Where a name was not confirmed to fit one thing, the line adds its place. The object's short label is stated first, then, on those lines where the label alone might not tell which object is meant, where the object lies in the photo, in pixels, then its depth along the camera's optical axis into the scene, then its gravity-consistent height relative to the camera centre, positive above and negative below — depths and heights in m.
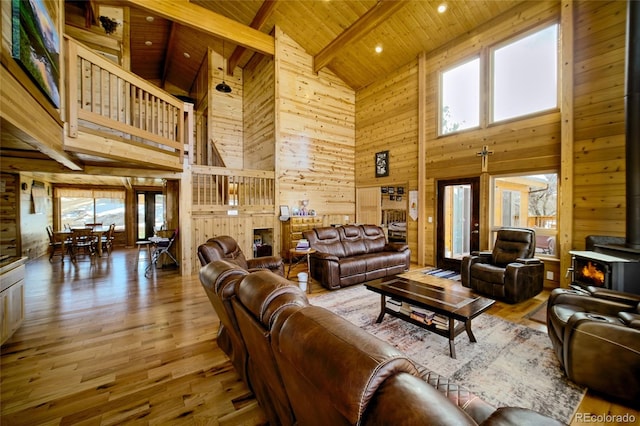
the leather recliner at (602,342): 1.65 -0.94
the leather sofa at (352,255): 4.13 -0.84
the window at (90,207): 8.45 +0.15
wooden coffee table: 2.31 -0.93
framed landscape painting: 1.80 +1.41
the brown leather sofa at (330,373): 0.59 -0.45
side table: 4.12 -0.69
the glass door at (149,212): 9.51 -0.04
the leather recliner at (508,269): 3.49 -0.88
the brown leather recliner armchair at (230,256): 3.12 -0.60
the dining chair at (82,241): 6.39 -0.80
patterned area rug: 1.79 -1.33
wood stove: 2.83 -0.73
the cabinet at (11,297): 2.39 -0.87
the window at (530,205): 4.43 +0.09
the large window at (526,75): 4.24 +2.44
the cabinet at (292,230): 6.26 -0.49
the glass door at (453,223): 5.51 -0.30
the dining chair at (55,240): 6.28 -0.74
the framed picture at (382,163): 6.86 +1.31
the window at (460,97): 5.23 +2.45
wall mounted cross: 4.91 +1.08
